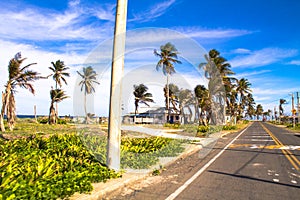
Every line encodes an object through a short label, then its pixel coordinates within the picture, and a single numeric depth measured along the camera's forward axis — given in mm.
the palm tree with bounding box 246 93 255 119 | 111544
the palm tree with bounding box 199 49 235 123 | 41312
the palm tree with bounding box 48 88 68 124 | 41906
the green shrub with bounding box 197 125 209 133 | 29202
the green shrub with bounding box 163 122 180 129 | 35194
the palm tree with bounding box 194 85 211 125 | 39906
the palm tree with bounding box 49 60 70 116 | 50281
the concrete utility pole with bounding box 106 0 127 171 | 7426
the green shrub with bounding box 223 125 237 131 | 39244
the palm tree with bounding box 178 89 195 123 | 27150
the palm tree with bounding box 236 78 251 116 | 68500
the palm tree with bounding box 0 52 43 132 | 18922
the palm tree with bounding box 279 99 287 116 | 123812
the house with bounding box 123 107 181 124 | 45856
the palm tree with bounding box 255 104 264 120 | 171750
